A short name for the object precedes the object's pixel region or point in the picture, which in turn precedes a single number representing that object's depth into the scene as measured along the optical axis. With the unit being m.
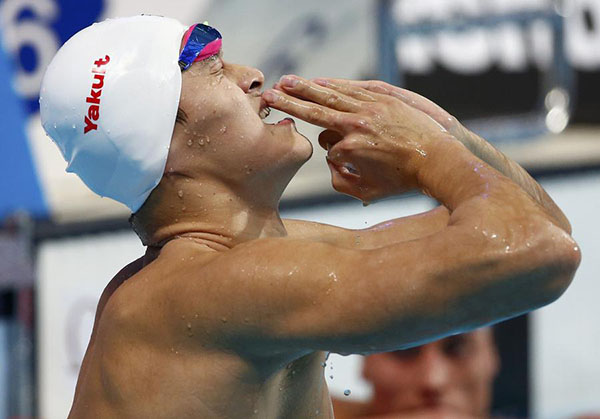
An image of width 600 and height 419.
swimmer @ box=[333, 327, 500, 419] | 10.87
